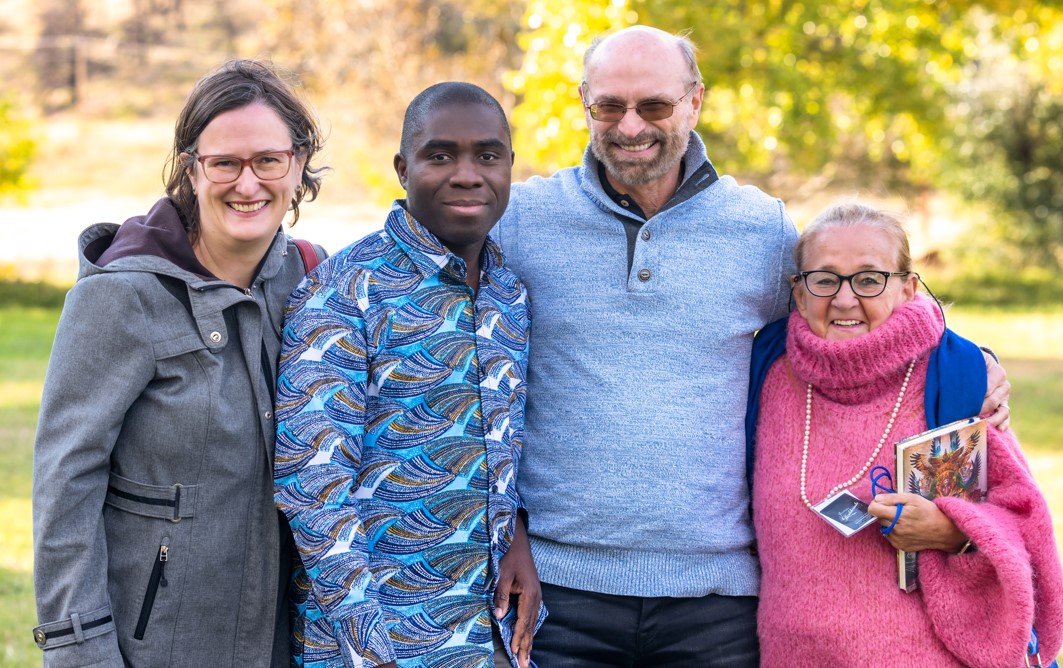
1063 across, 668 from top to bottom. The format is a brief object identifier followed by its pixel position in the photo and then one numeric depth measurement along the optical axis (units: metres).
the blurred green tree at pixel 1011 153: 19.98
